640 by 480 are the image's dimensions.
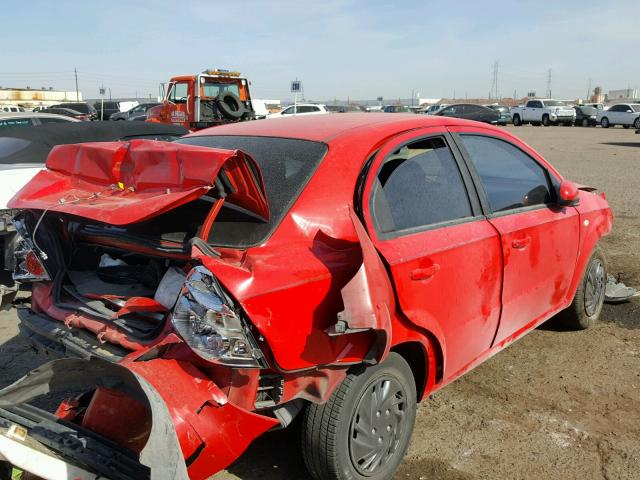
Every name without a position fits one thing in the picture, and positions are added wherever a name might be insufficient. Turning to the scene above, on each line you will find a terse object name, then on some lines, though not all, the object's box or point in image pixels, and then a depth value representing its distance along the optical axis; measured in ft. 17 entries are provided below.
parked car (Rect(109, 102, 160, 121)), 87.11
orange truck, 55.21
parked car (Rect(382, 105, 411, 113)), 116.74
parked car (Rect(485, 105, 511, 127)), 133.80
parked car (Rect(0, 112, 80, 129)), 27.32
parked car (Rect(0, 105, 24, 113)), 88.28
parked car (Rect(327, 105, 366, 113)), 111.63
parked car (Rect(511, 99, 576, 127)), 133.39
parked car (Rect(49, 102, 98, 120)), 94.33
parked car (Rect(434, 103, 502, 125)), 119.64
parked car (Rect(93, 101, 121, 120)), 101.92
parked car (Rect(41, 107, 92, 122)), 70.67
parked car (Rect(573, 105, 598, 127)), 132.41
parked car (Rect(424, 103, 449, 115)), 140.32
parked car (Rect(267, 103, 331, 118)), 98.07
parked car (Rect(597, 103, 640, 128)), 119.14
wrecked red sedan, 7.09
